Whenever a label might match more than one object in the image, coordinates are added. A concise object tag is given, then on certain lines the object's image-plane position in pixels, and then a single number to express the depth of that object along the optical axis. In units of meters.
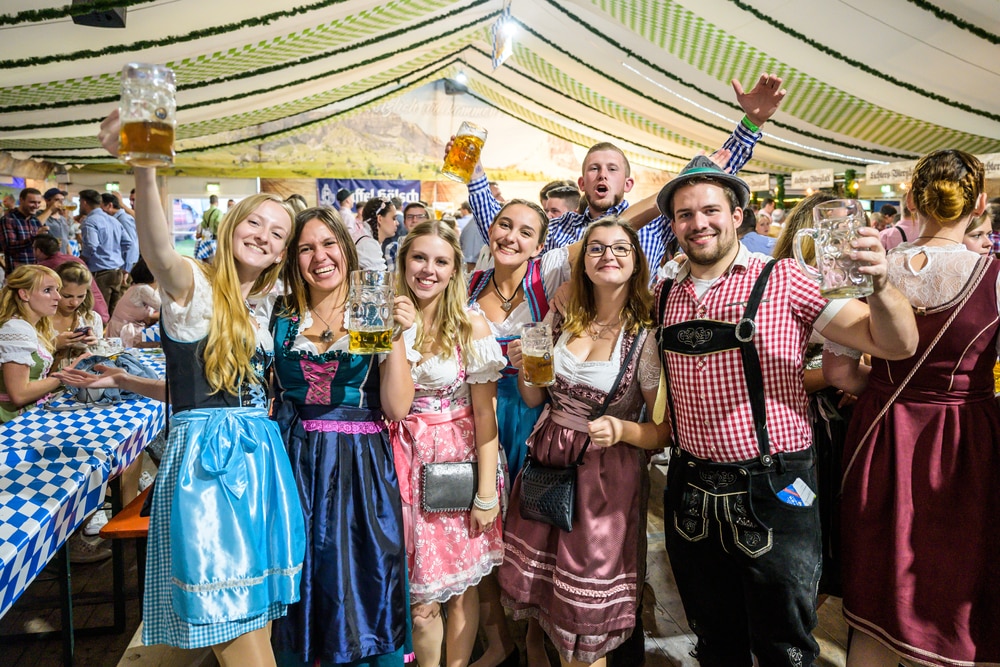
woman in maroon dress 1.69
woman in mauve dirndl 1.89
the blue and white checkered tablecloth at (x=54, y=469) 1.57
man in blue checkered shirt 2.19
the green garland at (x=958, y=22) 4.36
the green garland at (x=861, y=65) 5.21
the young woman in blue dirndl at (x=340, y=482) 1.77
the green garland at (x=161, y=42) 4.49
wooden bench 2.15
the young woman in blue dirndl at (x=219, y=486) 1.56
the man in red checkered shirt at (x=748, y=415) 1.67
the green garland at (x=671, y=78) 7.11
